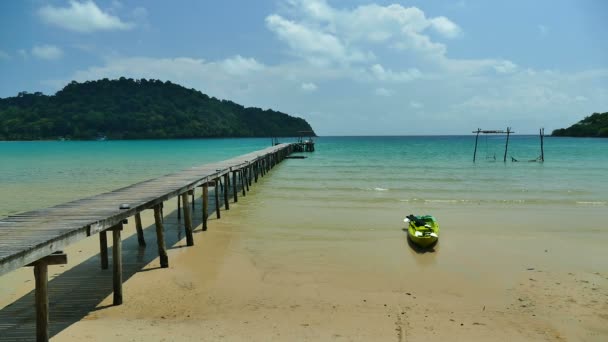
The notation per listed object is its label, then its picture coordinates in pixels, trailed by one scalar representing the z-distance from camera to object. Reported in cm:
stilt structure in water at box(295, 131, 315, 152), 5844
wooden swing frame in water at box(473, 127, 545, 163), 3800
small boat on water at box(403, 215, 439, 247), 1004
